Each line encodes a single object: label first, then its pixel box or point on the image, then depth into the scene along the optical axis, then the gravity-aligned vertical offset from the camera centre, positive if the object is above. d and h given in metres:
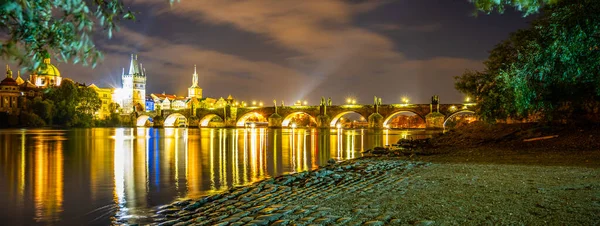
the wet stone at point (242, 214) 8.22 -1.82
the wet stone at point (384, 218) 6.77 -1.59
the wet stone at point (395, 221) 6.50 -1.58
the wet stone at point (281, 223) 7.14 -1.73
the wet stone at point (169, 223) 8.77 -2.09
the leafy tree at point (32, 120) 83.00 +0.18
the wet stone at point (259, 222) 7.32 -1.75
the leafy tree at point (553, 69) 13.09 +1.64
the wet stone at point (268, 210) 8.27 -1.76
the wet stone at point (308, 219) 7.15 -1.68
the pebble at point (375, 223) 6.47 -1.59
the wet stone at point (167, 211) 10.35 -2.21
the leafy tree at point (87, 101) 92.19 +4.12
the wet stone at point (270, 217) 7.57 -1.73
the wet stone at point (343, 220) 6.81 -1.63
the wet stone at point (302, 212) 7.76 -1.69
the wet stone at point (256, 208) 8.61 -1.80
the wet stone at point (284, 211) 7.88 -1.71
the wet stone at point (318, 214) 7.44 -1.67
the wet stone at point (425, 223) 6.28 -1.54
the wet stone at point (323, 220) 6.92 -1.65
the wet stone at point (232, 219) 7.80 -1.81
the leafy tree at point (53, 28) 4.66 +1.05
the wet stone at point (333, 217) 7.07 -1.64
